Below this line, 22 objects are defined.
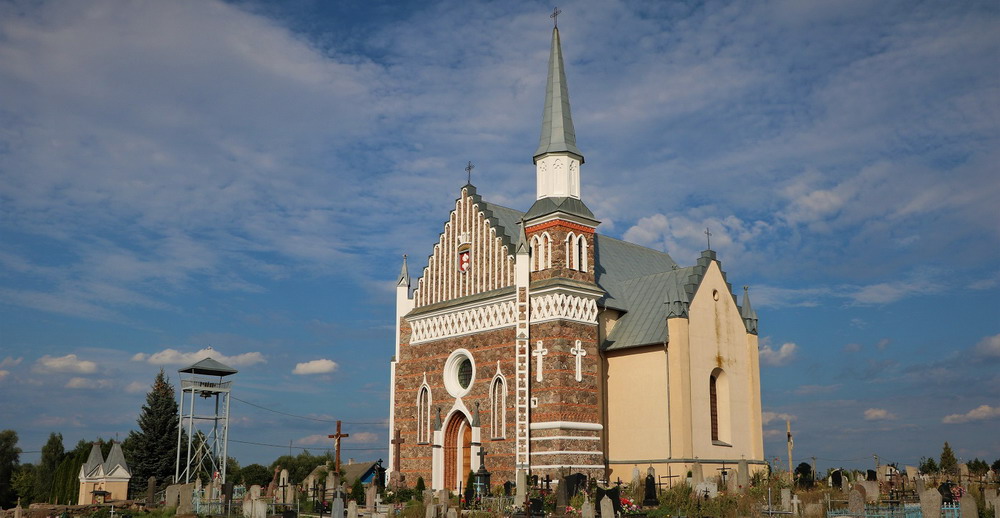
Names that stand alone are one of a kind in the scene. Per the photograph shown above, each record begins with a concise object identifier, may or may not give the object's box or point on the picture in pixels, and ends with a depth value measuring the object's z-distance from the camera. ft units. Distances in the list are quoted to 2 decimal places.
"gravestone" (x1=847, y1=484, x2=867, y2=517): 74.02
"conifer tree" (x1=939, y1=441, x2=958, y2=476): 150.53
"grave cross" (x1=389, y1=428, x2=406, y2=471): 127.77
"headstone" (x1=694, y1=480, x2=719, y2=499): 94.27
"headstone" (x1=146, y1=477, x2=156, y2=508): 114.73
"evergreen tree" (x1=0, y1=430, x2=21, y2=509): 197.88
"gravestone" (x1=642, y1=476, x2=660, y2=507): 89.87
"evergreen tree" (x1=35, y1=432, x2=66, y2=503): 184.79
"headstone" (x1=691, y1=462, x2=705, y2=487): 101.68
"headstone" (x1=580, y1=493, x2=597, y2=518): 72.74
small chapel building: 143.54
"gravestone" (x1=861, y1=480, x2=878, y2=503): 88.63
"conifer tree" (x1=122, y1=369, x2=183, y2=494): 162.50
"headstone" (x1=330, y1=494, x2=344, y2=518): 79.37
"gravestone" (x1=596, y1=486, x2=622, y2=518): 81.46
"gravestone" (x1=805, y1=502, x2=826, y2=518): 73.92
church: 114.21
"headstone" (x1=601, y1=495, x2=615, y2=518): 71.20
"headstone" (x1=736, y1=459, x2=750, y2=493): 103.86
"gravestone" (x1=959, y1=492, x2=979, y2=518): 64.59
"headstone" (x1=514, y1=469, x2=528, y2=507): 94.89
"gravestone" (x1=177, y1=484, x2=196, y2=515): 100.42
